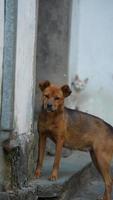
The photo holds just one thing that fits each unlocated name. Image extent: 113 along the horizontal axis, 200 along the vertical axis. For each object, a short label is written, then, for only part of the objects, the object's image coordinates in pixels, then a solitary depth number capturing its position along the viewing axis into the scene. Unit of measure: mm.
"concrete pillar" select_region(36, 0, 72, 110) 9258
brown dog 7273
